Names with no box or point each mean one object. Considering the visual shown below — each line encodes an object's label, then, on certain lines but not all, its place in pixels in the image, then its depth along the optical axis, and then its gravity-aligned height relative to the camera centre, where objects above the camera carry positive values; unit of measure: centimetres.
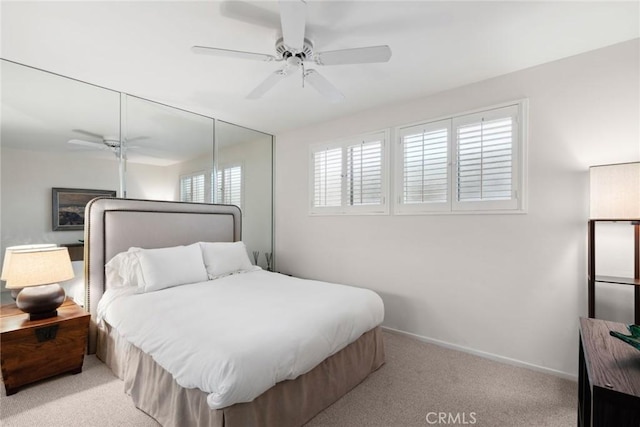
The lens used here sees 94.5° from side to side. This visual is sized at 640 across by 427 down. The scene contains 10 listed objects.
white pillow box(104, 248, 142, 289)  268 -53
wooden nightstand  208 -99
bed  160 -88
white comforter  147 -71
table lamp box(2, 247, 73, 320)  218 -49
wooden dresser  101 -60
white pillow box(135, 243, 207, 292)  261 -51
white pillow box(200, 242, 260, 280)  315 -50
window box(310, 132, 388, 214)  348 +49
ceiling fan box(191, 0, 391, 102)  156 +104
